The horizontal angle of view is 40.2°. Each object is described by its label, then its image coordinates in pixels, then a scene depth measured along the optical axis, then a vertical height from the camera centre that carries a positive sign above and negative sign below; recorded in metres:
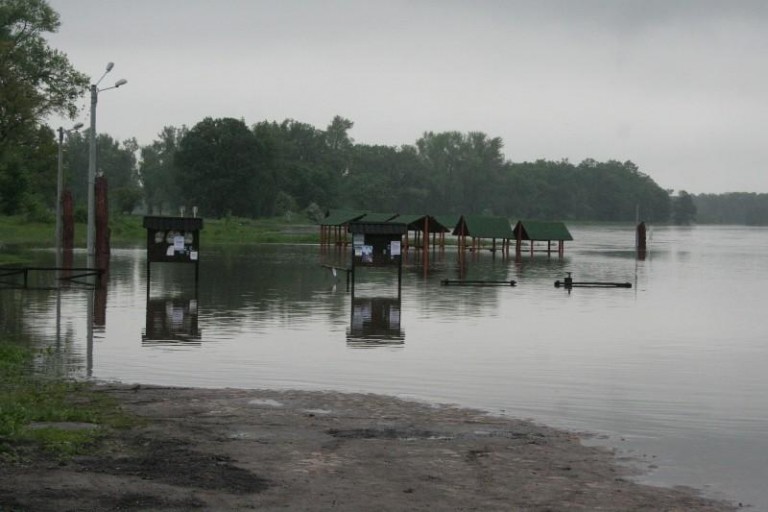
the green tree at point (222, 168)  133.12 +7.23
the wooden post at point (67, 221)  53.67 +0.03
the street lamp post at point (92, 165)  35.34 +1.96
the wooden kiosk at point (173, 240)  33.47 -0.54
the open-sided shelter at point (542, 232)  80.76 -0.13
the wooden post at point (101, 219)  49.38 +0.15
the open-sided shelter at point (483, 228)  77.38 +0.06
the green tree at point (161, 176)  175.38 +7.94
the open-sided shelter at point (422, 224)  71.11 +0.27
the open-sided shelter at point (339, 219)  79.62 +0.58
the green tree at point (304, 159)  147.25 +10.78
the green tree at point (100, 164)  170.62 +10.16
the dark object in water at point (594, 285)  41.22 -2.14
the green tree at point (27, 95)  50.34 +6.54
